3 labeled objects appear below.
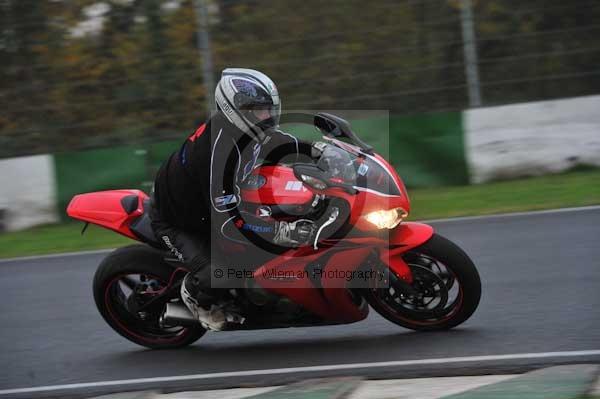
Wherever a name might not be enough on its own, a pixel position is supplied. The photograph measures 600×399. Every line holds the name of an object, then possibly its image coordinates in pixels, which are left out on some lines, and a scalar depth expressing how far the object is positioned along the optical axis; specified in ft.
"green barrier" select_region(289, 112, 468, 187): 73.77
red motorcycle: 35.42
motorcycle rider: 35.35
